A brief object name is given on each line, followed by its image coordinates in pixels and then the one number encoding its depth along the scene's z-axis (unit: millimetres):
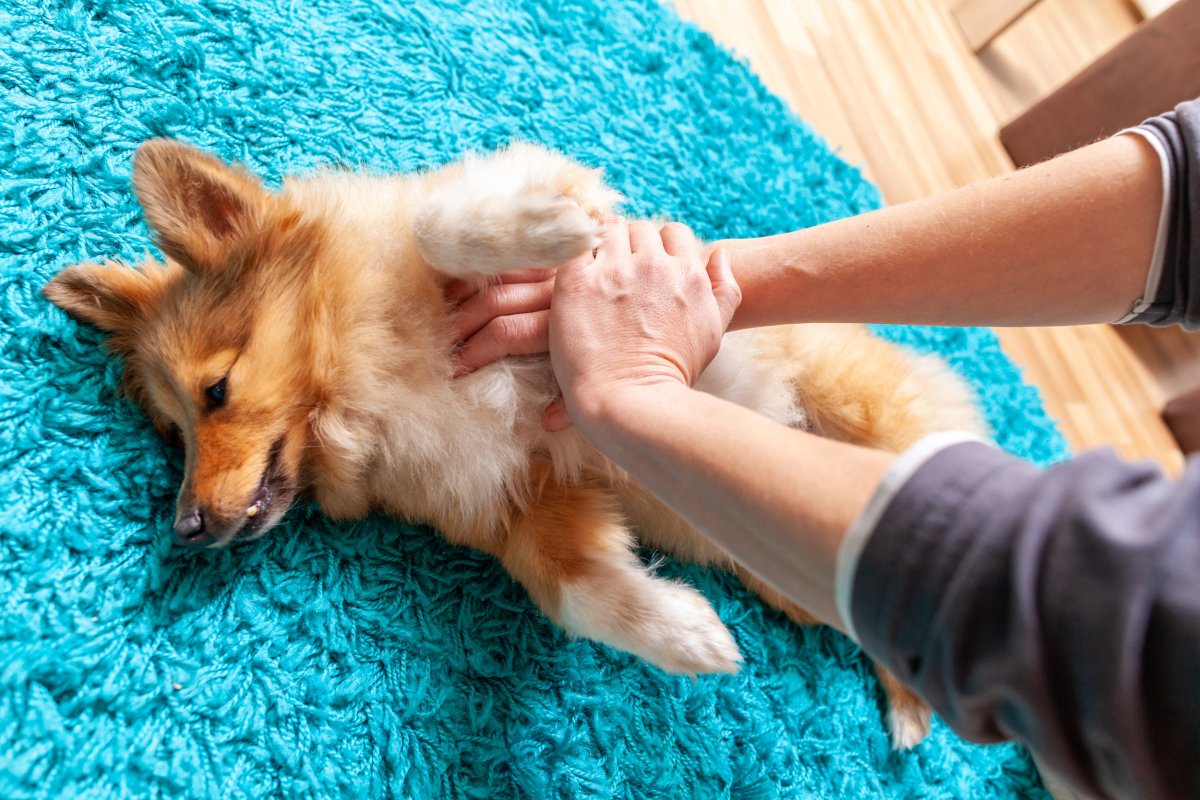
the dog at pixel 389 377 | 489
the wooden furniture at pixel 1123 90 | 746
